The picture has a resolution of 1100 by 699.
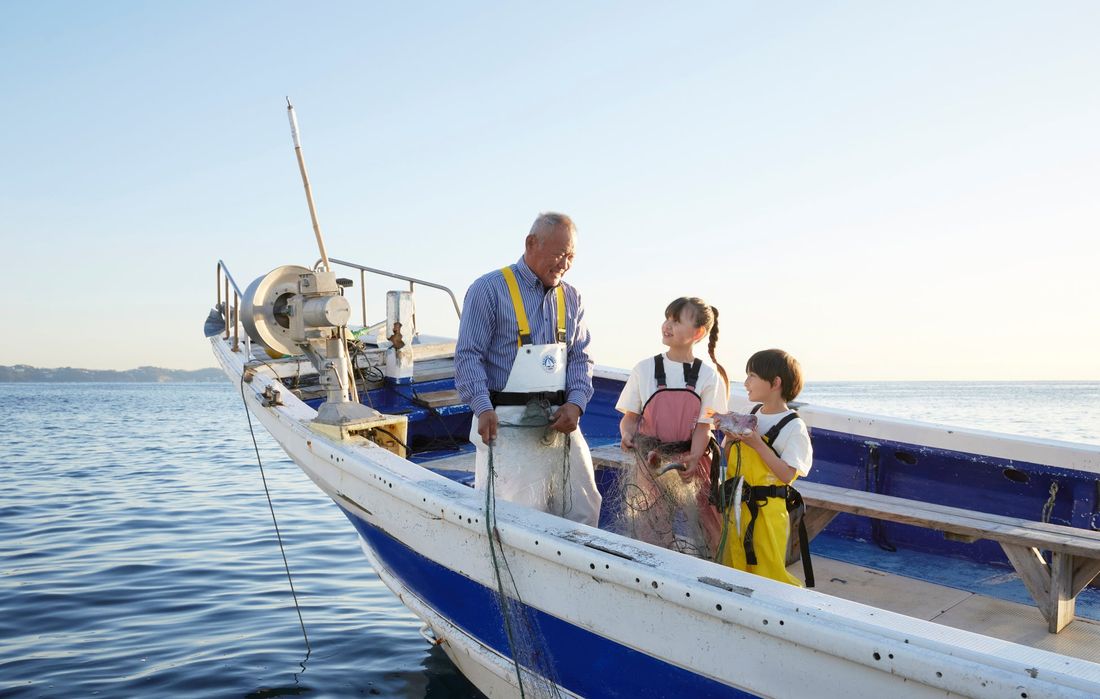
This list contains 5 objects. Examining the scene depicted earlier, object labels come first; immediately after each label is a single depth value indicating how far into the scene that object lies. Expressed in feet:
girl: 10.89
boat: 6.56
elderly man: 10.84
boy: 9.81
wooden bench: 10.87
